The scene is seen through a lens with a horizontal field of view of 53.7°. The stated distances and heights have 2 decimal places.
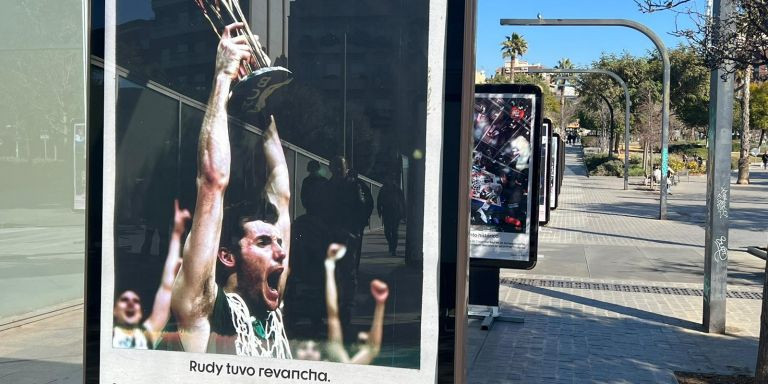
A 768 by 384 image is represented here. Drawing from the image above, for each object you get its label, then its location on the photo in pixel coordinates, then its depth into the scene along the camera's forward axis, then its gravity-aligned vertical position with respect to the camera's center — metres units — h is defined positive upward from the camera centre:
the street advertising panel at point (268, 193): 2.44 -0.15
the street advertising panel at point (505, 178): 7.89 -0.24
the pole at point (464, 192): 2.36 -0.12
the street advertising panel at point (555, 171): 16.64 -0.33
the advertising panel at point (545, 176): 11.95 -0.31
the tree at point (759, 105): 60.38 +4.46
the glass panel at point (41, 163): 7.98 -0.20
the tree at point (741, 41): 5.34 +0.98
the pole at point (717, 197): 7.50 -0.38
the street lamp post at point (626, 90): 24.60 +2.71
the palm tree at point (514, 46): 73.00 +10.54
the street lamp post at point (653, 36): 14.90 +2.59
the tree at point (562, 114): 67.12 +3.77
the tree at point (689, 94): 54.81 +4.87
